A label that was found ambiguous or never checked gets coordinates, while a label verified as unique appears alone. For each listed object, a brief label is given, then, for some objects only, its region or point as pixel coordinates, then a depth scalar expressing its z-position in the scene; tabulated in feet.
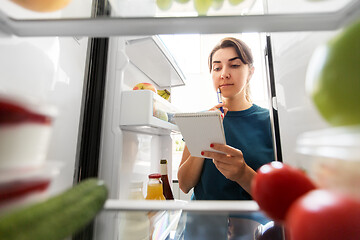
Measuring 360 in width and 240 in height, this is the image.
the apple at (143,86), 2.84
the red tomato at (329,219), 0.41
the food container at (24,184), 0.50
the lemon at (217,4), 0.97
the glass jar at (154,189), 2.78
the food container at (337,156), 0.41
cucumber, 0.39
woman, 2.91
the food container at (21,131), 0.51
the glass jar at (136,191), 2.78
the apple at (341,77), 0.50
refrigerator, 0.96
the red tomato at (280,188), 0.64
